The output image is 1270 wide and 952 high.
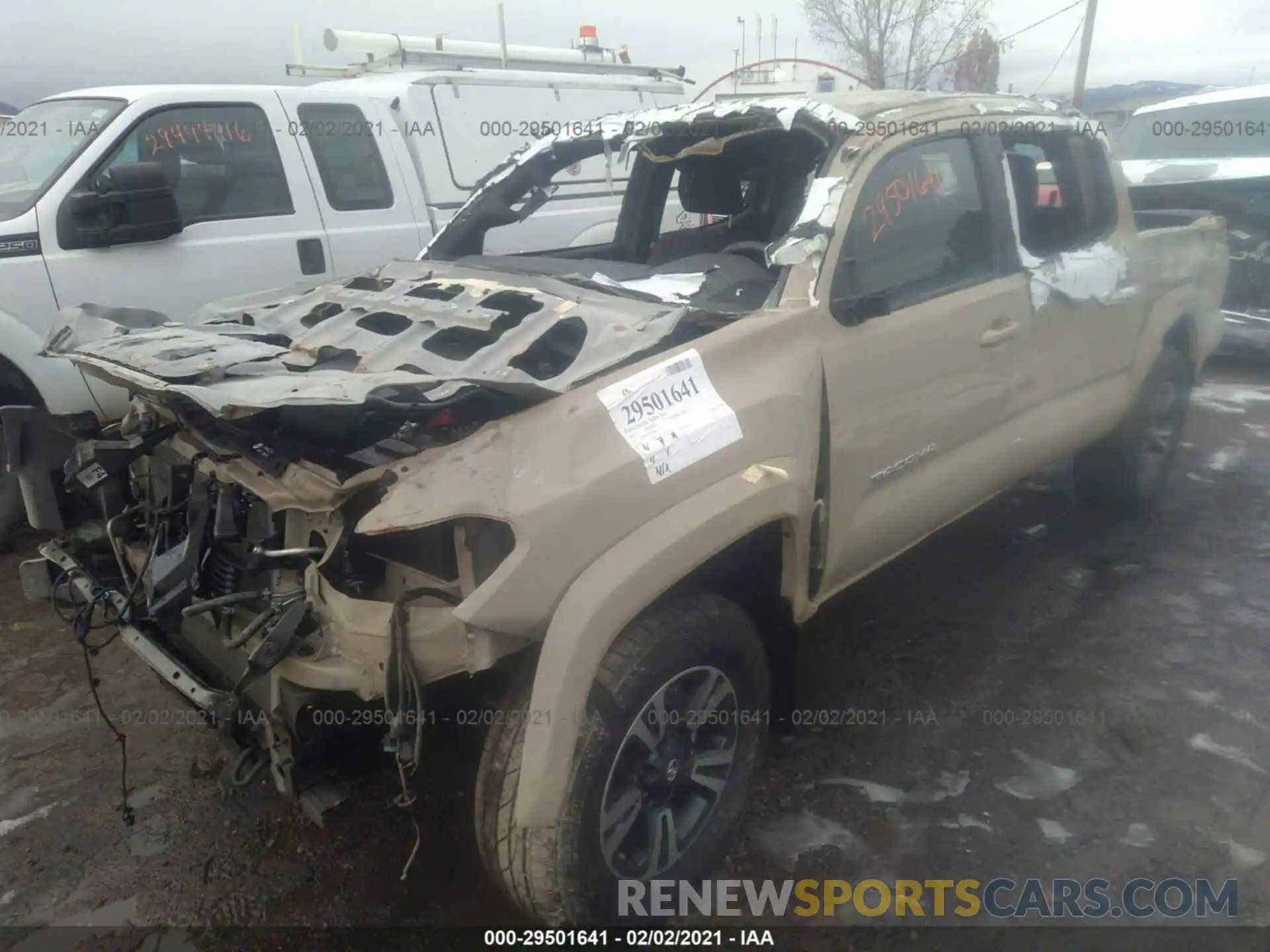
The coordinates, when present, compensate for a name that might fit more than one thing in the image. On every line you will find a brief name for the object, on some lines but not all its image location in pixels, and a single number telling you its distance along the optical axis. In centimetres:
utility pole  1952
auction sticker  211
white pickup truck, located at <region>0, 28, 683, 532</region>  433
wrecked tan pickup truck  195
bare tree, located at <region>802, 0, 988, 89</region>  2139
